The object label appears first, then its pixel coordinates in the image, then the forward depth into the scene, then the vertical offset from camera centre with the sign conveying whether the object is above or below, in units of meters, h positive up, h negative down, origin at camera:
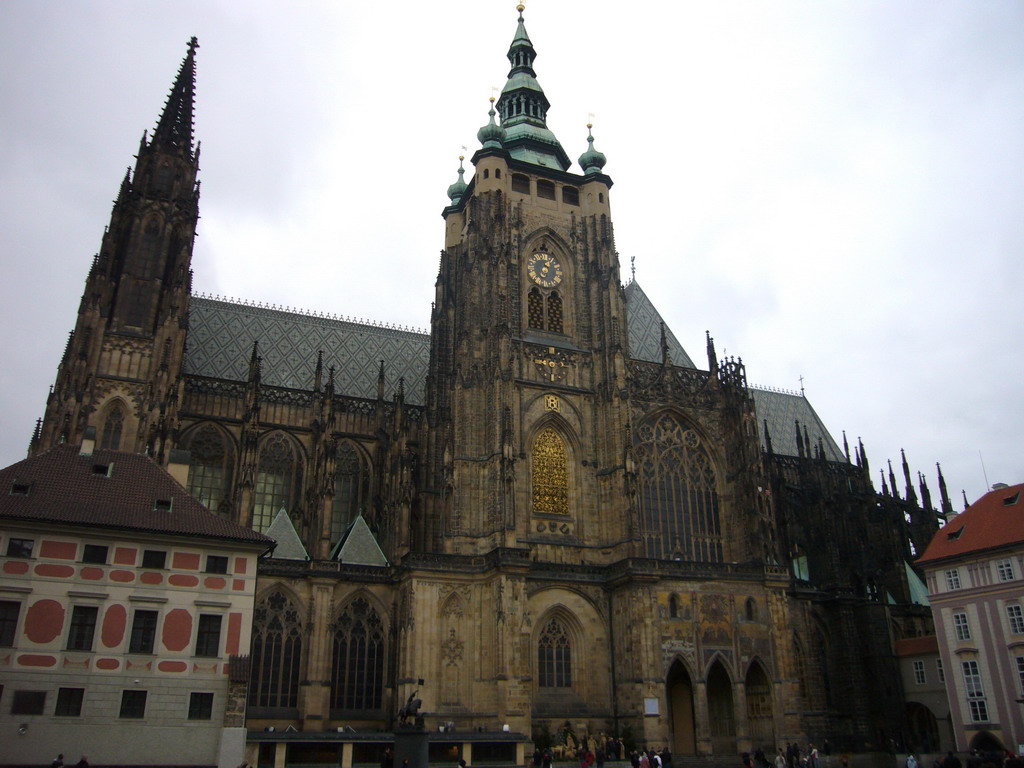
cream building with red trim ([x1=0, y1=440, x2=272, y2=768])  26.73 +3.24
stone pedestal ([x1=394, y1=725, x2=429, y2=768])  25.47 -0.64
